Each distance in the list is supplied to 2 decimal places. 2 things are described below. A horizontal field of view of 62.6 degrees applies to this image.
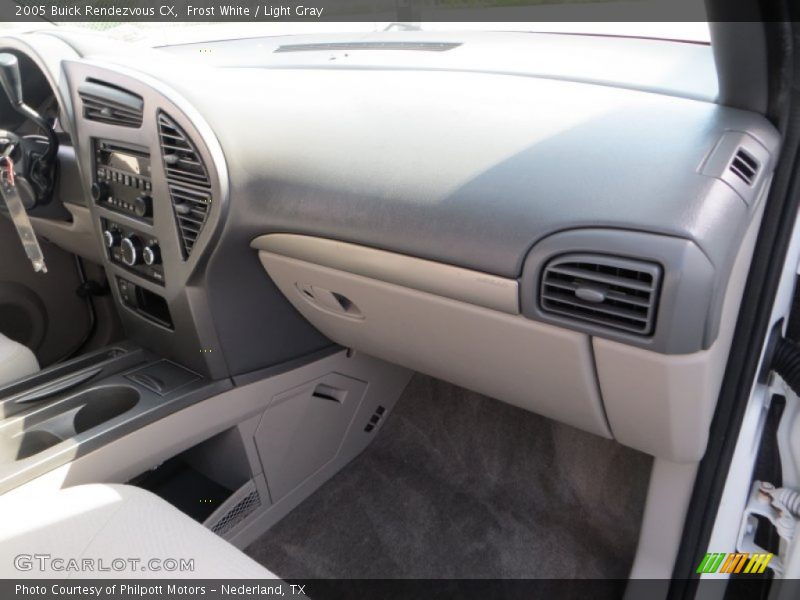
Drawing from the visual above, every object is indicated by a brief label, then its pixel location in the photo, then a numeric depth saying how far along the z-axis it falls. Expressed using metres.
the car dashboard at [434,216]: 0.87
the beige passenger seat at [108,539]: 0.98
